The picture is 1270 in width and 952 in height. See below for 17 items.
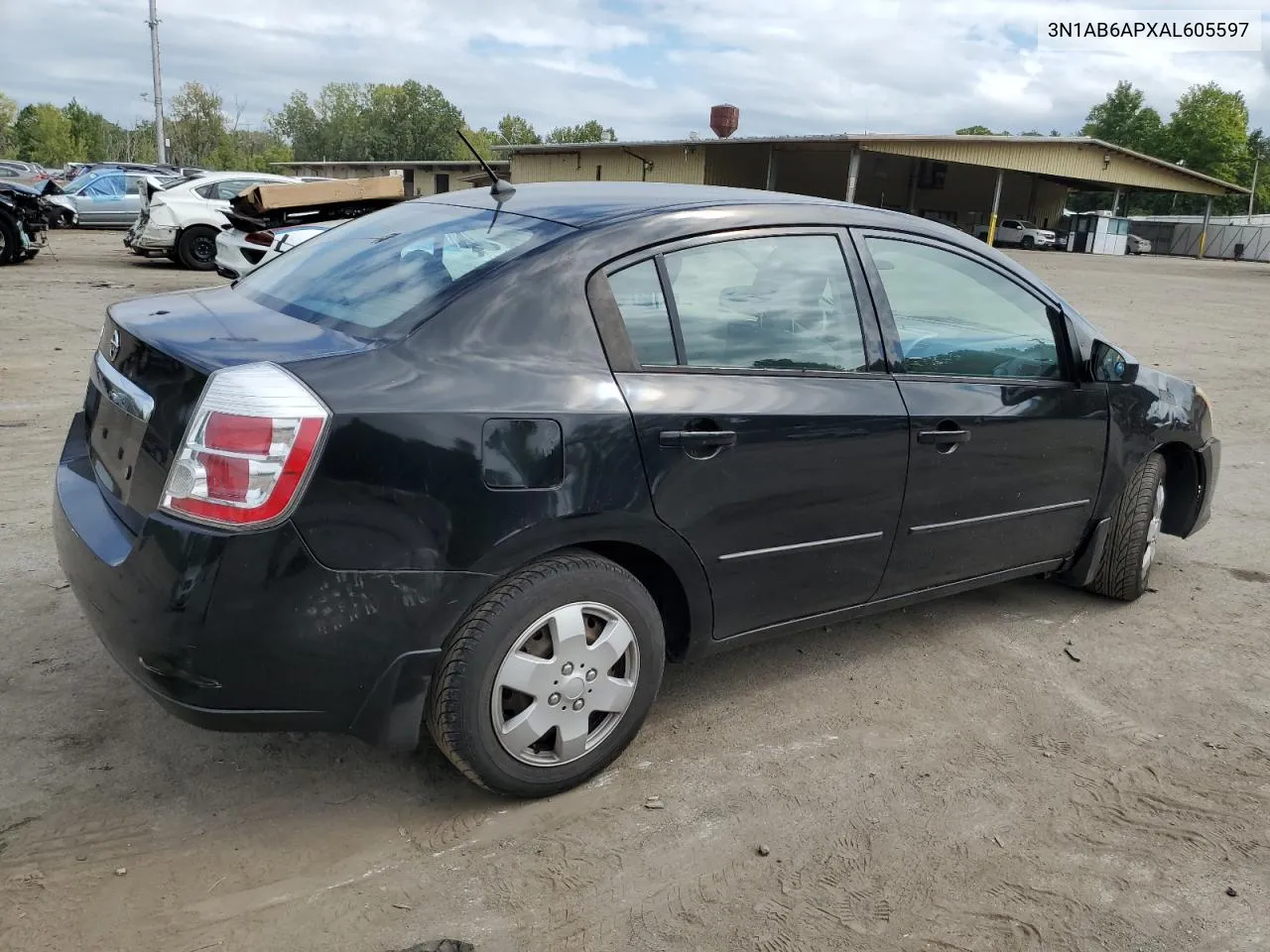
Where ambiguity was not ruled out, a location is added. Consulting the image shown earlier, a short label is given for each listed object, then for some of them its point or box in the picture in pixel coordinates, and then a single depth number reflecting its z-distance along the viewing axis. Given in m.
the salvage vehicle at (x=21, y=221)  15.52
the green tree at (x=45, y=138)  77.88
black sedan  2.33
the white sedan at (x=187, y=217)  16.56
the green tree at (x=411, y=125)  96.62
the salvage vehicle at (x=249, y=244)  11.87
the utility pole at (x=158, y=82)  41.59
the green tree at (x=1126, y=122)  89.31
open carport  36.19
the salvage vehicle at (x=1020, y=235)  48.59
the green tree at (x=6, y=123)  84.94
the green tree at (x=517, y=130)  112.62
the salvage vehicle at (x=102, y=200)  25.44
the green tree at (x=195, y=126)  75.00
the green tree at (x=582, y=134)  112.56
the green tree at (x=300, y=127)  106.56
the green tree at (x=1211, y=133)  79.50
